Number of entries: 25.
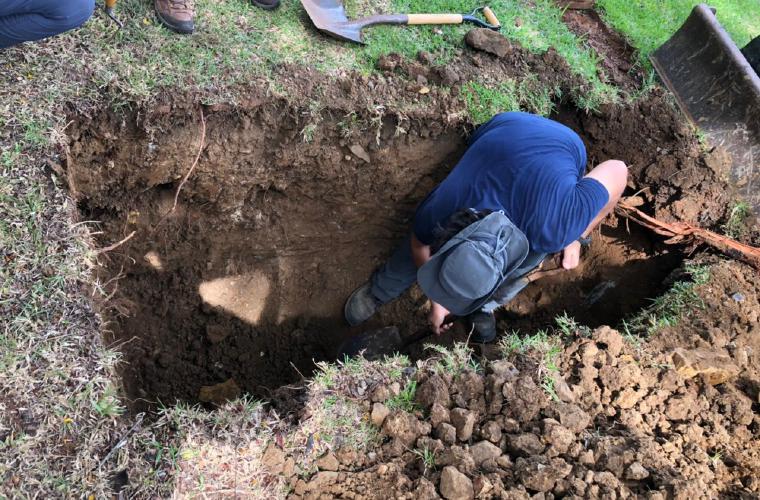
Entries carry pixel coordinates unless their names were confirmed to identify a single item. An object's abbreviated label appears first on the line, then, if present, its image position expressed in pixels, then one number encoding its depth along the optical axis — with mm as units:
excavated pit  2830
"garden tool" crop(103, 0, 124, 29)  2689
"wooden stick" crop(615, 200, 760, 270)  3109
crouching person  2199
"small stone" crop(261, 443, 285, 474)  2029
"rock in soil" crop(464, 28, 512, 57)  3314
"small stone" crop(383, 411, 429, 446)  2139
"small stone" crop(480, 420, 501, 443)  2162
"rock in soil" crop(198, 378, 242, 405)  3068
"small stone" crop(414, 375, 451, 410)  2244
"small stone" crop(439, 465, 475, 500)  1941
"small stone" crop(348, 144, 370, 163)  3072
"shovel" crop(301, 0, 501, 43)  3107
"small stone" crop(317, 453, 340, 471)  2059
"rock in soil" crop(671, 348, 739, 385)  2513
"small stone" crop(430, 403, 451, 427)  2186
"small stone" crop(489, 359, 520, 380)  2348
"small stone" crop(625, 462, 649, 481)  2057
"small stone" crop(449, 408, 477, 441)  2158
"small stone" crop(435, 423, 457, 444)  2123
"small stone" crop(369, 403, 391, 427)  2178
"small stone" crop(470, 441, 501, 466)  2090
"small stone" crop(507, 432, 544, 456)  2115
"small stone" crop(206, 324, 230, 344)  3312
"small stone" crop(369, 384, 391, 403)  2242
